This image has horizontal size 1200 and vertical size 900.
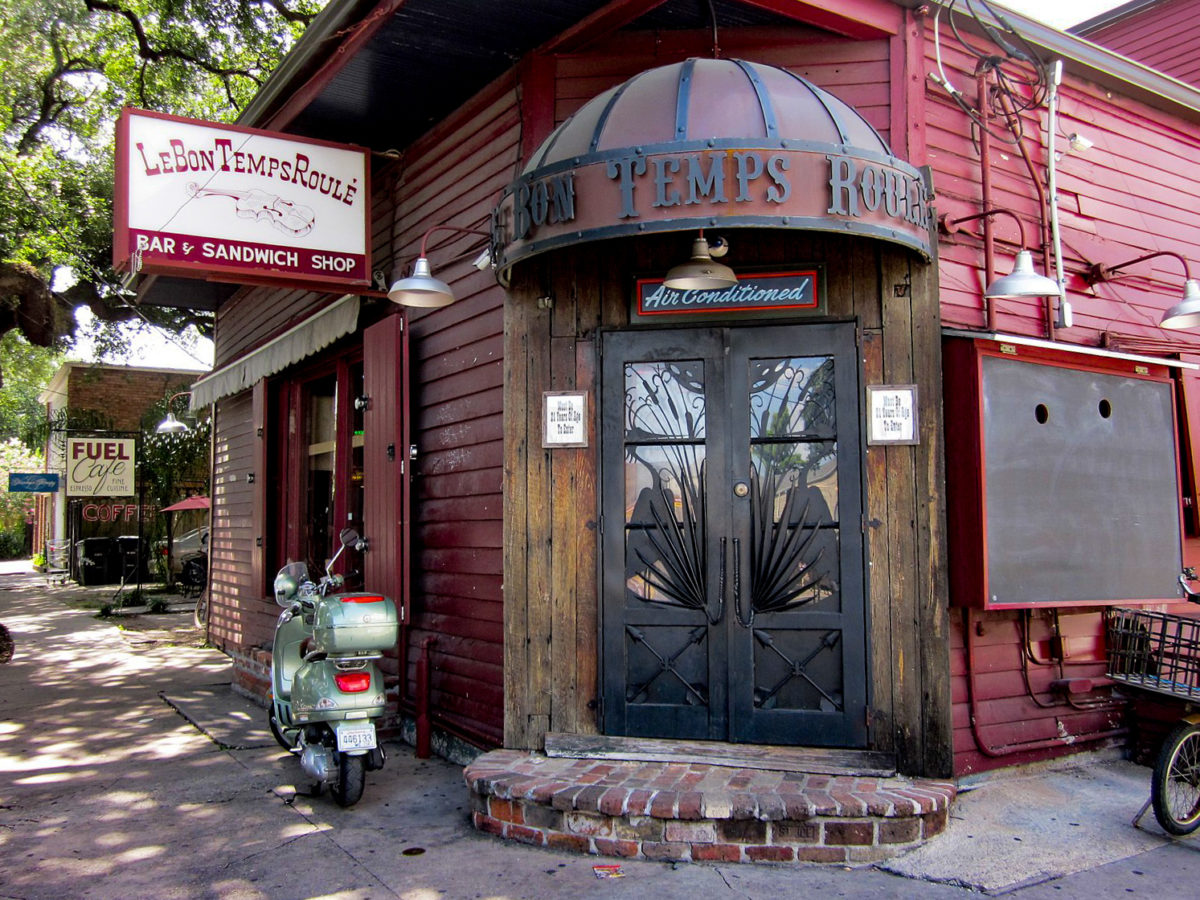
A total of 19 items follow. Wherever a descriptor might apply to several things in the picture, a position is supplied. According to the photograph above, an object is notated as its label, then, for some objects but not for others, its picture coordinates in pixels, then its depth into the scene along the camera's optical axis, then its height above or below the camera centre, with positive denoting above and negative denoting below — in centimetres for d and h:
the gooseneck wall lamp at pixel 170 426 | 1653 +149
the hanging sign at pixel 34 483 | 2338 +69
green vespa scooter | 479 -99
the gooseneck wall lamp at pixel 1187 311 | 512 +101
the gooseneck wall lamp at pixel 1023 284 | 459 +107
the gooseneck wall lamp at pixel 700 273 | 448 +112
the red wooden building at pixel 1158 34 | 877 +455
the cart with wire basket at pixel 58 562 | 2363 -155
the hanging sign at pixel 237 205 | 566 +199
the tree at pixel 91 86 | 1470 +734
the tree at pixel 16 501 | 4128 +43
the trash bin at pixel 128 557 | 2117 -112
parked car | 2042 -93
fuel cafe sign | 1788 +83
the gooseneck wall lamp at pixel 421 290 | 530 +124
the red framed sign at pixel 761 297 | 493 +109
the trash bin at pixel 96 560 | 2144 -120
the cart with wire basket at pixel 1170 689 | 420 -98
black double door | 479 -21
